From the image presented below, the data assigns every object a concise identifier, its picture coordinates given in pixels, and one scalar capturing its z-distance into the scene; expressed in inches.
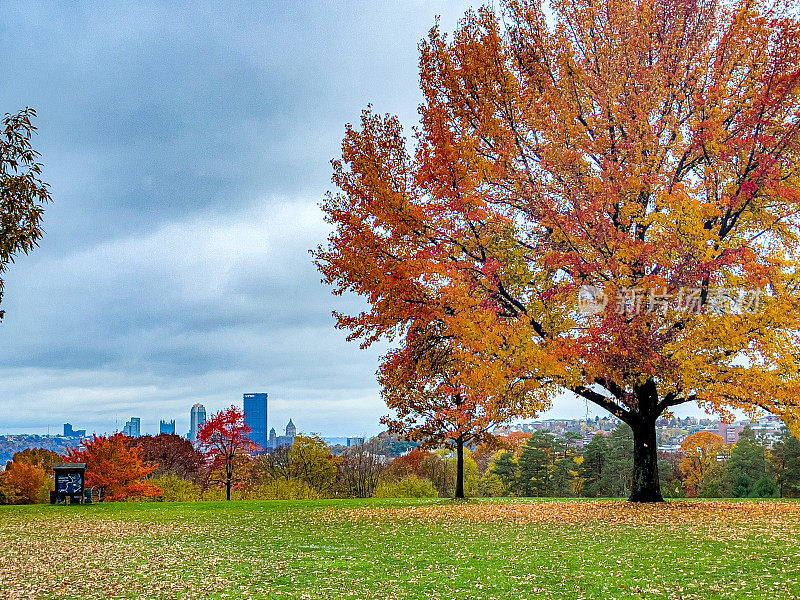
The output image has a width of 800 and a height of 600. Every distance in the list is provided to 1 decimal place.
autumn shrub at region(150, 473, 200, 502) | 1635.1
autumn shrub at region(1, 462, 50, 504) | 1841.8
